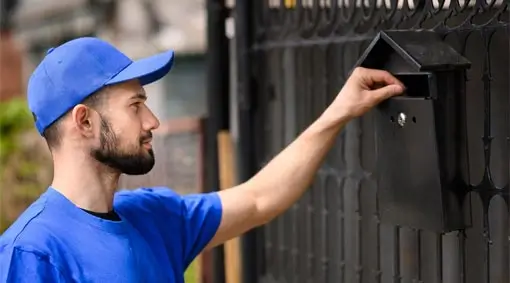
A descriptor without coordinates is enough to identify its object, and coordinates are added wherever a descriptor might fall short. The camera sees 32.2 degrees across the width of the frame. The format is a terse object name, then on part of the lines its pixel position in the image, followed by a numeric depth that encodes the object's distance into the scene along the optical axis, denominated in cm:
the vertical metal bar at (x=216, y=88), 456
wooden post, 464
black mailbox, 262
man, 250
